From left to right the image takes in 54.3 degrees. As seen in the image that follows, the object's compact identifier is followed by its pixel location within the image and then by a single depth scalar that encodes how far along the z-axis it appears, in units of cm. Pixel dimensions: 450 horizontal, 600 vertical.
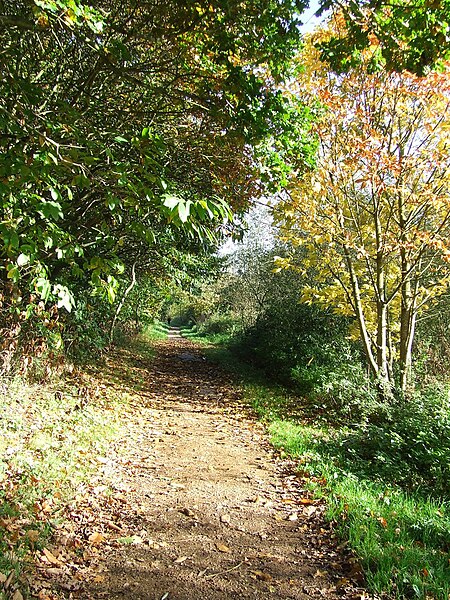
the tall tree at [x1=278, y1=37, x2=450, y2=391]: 762
